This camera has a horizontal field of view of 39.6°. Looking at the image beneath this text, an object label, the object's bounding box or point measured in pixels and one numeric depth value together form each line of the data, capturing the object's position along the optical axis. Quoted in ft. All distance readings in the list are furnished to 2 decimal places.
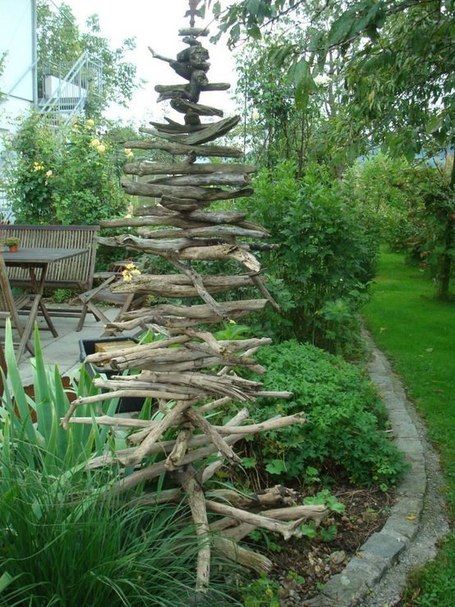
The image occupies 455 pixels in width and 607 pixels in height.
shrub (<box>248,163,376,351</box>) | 17.52
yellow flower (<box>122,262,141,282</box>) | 18.97
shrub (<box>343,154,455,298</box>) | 30.14
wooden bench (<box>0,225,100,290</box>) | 23.88
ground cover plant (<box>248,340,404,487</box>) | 10.98
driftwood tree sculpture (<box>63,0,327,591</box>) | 6.95
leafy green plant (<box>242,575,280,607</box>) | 7.48
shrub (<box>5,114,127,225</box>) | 30.91
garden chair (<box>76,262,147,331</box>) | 20.90
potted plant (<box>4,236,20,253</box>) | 22.02
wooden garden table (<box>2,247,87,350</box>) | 19.70
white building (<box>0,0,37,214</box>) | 49.55
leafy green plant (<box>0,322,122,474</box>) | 7.90
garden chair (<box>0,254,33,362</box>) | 18.31
